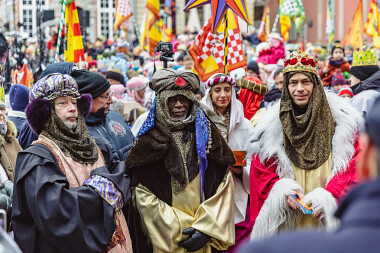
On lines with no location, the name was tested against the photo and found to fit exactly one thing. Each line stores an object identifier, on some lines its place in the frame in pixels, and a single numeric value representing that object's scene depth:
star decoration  6.76
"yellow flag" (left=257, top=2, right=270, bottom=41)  19.44
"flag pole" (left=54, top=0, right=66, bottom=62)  6.80
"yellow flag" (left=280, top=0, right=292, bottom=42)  19.20
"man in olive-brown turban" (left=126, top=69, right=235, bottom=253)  4.42
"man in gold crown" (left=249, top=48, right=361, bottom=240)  4.46
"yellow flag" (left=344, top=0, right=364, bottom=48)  16.34
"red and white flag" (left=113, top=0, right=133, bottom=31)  17.03
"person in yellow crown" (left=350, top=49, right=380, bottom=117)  7.11
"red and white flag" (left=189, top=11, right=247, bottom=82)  7.36
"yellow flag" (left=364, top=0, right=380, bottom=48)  16.98
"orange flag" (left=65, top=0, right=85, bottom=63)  7.36
